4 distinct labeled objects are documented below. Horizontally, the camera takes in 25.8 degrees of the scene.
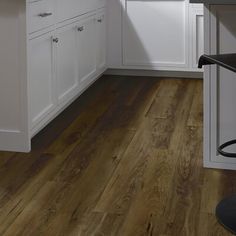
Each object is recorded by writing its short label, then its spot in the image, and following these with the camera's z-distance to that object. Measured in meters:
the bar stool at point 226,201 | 1.84
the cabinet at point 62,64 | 3.01
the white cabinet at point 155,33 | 4.64
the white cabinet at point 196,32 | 4.55
